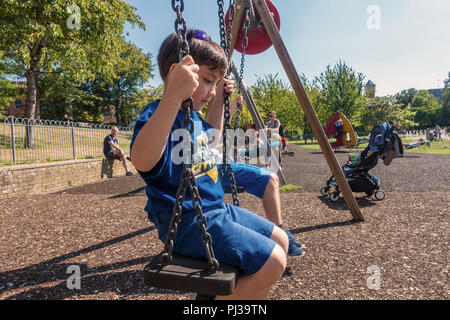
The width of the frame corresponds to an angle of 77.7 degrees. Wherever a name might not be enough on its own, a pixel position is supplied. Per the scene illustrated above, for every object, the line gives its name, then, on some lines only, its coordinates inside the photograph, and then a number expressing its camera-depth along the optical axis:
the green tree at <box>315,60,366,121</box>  35.06
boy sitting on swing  1.15
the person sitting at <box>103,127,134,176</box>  9.02
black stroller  4.62
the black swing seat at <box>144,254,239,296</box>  1.06
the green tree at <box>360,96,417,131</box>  31.27
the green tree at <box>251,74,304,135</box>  34.28
